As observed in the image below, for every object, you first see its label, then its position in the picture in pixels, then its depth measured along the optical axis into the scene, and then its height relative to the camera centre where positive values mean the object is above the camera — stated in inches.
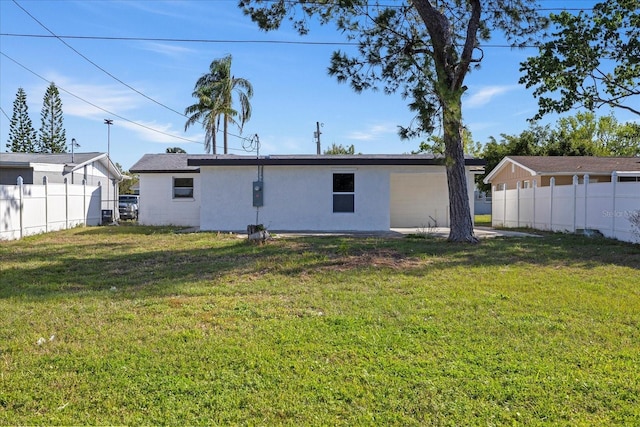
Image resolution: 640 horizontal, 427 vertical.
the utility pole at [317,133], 1439.5 +220.0
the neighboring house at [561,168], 821.9 +67.5
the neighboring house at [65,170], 804.6 +61.2
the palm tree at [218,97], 1075.9 +245.8
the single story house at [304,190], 628.2 +18.9
